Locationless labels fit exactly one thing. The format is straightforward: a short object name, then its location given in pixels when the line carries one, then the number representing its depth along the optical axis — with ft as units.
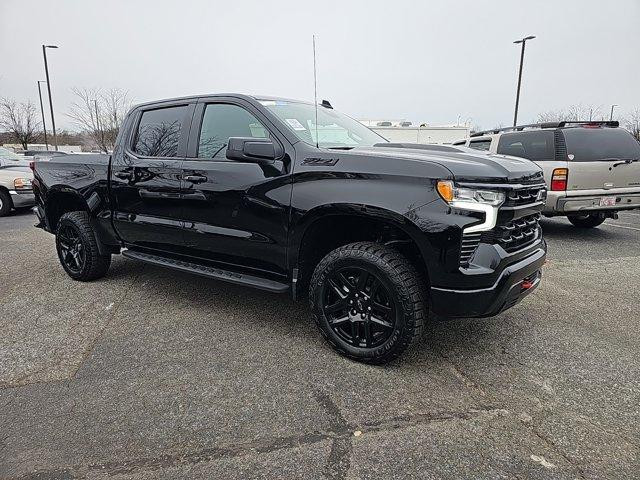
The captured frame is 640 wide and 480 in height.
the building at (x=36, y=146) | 112.87
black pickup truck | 8.56
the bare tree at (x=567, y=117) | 115.38
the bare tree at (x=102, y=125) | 91.50
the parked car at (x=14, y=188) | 33.37
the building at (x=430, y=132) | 66.10
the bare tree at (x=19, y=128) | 112.88
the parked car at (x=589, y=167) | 21.11
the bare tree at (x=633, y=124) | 107.34
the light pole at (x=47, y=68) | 78.89
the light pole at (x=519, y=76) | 71.46
